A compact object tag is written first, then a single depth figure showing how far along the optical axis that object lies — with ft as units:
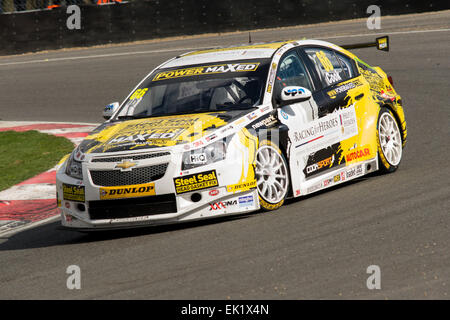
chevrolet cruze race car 48.24
